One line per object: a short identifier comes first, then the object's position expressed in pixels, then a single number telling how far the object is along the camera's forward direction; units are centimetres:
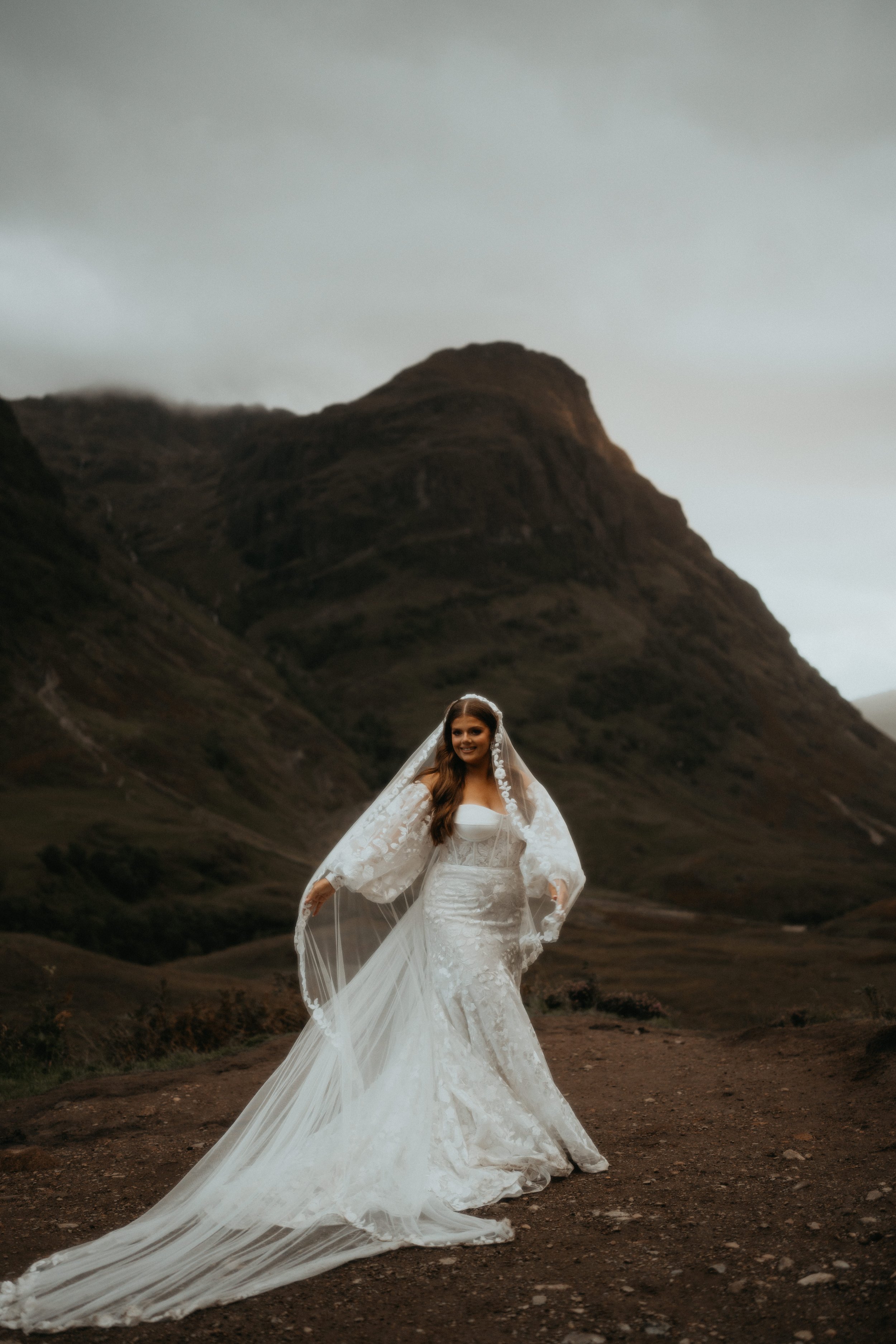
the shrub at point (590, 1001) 1137
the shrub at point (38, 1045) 932
